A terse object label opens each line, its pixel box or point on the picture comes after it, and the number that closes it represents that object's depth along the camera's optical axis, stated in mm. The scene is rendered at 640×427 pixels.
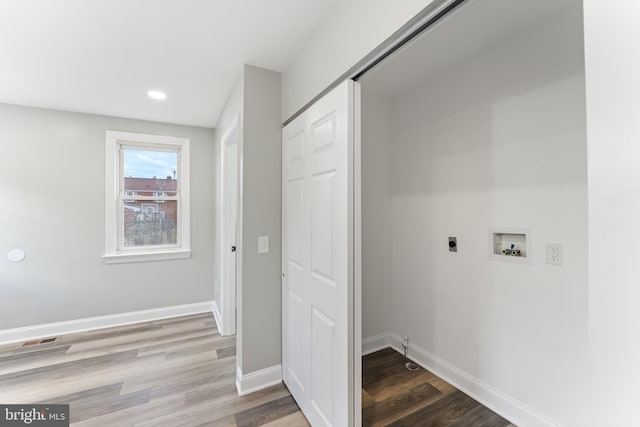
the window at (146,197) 3135
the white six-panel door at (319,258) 1322
